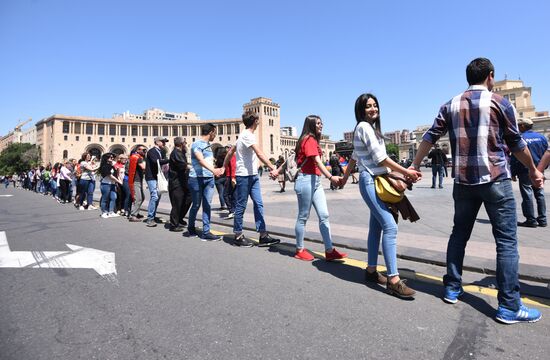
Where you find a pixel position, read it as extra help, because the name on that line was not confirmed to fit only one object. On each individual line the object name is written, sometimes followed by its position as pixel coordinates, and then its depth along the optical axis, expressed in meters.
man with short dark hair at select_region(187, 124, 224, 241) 5.34
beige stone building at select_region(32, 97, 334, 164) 98.81
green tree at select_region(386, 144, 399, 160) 126.17
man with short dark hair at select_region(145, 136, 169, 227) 6.90
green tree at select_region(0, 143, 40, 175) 95.31
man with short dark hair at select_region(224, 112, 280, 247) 4.78
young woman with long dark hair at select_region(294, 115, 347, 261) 3.91
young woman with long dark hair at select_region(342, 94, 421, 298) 2.89
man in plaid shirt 2.39
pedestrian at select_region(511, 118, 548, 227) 5.34
